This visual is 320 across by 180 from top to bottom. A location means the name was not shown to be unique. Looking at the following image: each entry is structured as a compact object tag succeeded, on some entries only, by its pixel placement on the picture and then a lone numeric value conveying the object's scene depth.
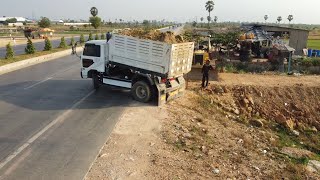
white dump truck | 8.99
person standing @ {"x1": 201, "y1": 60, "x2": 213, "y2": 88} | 11.60
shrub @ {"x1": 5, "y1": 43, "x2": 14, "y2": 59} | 18.34
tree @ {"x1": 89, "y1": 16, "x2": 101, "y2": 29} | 46.50
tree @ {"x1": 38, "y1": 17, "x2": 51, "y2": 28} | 51.29
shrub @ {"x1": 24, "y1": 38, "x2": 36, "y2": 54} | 20.94
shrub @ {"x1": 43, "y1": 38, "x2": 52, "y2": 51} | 23.68
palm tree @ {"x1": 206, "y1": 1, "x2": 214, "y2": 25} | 83.52
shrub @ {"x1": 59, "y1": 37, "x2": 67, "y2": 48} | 26.32
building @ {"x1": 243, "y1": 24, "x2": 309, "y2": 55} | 23.65
